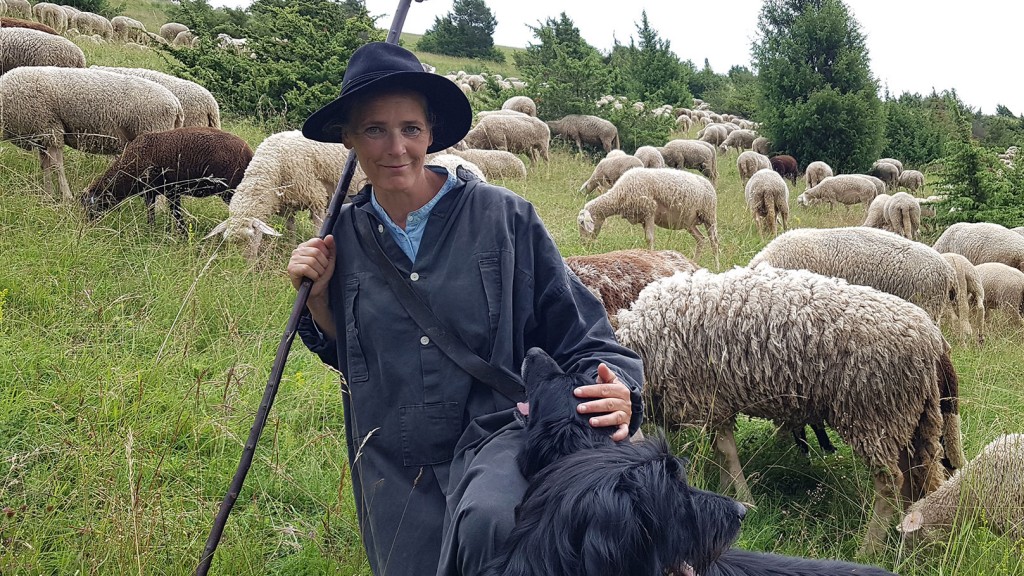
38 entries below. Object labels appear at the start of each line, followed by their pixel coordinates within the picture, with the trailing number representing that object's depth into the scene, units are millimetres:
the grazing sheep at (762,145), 24500
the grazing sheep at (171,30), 25703
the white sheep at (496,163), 14227
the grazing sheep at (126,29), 22664
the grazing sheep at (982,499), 3303
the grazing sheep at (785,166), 22688
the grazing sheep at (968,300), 8305
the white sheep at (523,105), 21562
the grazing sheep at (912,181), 22891
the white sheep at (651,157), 18438
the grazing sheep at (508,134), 17875
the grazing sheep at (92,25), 21672
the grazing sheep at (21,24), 11905
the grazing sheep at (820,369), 3830
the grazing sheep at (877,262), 7906
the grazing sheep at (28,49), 9859
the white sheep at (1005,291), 9469
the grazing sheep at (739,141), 27172
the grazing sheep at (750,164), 20859
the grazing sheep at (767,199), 13852
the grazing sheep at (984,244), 10891
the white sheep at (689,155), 20656
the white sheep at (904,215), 14023
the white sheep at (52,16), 20359
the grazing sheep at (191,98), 9578
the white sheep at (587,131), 21078
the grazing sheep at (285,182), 7078
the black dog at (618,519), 1447
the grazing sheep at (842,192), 18688
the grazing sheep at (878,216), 14859
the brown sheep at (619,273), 5664
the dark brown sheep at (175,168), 6910
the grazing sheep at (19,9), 20011
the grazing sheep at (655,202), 11125
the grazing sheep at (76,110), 7180
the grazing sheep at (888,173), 23078
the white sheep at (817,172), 21266
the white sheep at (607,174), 15055
